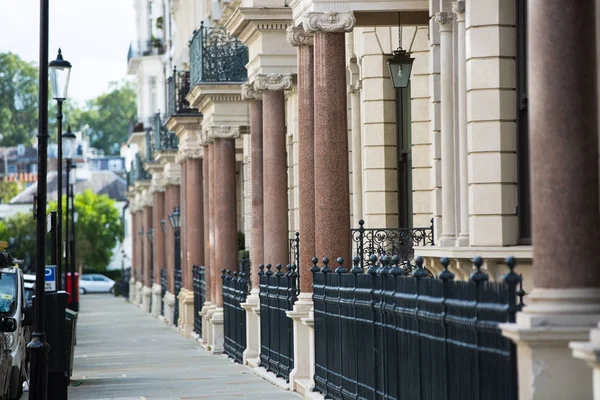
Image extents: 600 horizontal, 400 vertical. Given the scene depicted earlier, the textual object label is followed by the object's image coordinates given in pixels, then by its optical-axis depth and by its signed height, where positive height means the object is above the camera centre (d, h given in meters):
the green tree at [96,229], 113.56 +0.23
